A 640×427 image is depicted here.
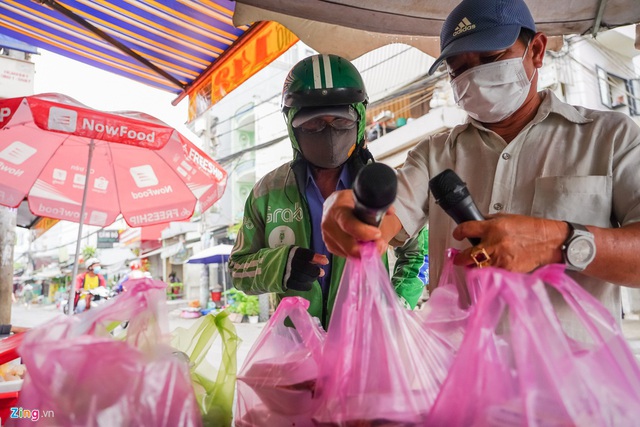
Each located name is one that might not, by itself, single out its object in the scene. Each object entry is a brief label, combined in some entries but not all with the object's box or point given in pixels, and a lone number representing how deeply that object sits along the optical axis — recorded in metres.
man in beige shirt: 0.87
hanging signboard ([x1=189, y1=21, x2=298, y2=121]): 2.88
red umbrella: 4.27
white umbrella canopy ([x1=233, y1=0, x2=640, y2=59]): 1.93
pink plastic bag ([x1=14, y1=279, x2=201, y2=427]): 0.66
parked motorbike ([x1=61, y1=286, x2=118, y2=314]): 10.64
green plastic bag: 0.99
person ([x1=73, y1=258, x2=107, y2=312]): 10.94
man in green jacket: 1.67
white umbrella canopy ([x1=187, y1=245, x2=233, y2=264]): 16.48
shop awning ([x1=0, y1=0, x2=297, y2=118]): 3.01
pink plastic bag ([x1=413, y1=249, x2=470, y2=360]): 0.82
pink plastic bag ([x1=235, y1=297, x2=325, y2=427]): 0.81
